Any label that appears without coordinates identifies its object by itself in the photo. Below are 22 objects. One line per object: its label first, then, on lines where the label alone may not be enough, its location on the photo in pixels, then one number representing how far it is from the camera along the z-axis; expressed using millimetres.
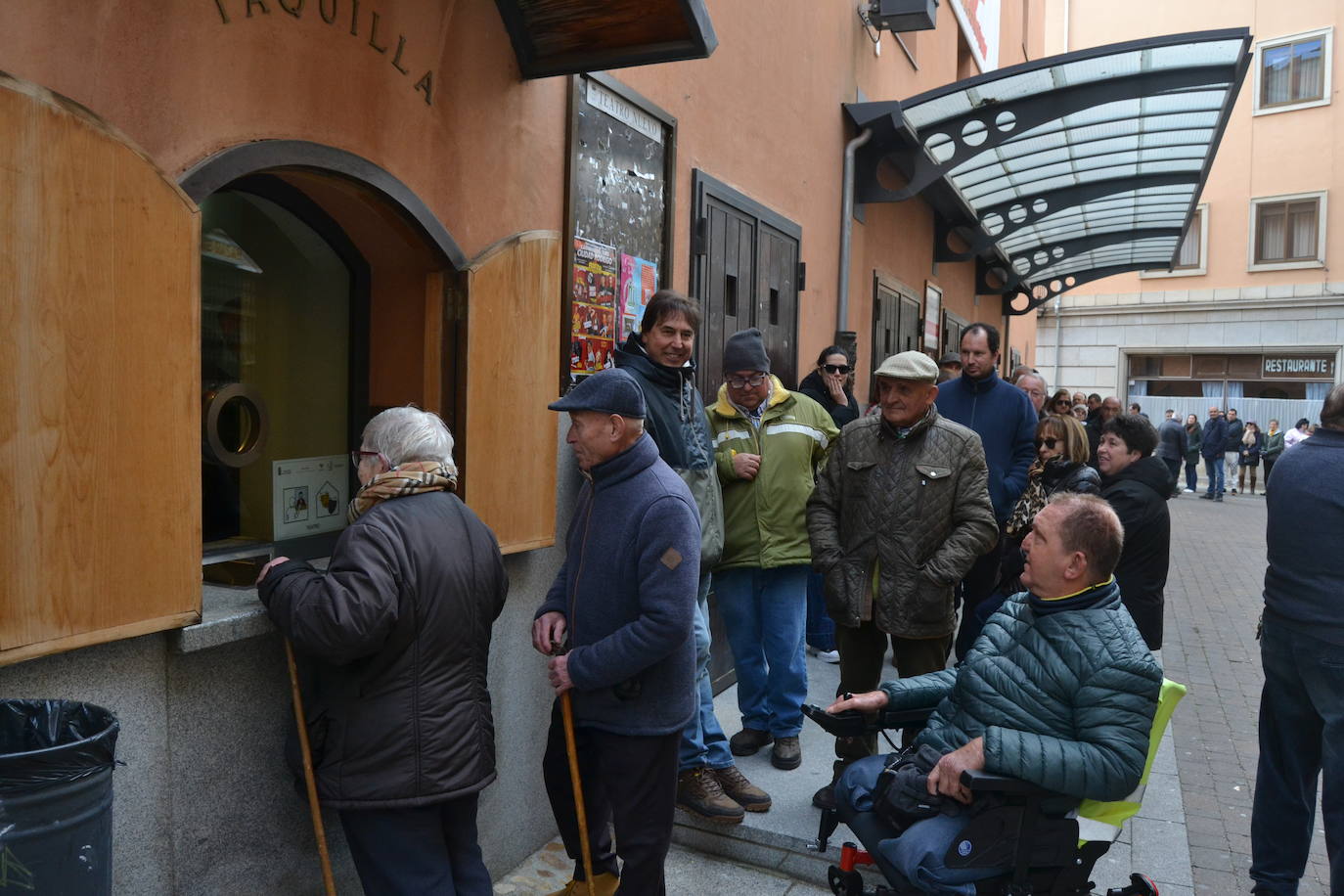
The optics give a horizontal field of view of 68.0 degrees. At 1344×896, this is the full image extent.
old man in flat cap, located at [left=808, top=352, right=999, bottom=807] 3717
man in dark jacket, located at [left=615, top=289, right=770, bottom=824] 3637
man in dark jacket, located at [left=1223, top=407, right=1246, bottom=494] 21227
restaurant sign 22672
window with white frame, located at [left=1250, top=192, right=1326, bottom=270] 22781
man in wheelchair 2479
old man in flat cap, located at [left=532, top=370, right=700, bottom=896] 2691
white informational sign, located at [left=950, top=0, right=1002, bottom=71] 11797
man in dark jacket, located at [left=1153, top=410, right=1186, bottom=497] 18422
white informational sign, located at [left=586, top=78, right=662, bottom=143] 4109
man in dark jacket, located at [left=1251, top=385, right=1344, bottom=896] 3197
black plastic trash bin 1652
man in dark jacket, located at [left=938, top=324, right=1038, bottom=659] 5141
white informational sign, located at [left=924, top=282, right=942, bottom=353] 11430
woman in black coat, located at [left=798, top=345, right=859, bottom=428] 5742
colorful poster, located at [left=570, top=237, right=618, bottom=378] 4002
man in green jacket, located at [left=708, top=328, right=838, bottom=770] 4195
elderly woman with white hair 2350
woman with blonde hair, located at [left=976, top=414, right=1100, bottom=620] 4953
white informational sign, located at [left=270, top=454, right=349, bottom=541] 3213
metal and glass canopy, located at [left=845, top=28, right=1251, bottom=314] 7227
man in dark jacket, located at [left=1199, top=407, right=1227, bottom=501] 20453
